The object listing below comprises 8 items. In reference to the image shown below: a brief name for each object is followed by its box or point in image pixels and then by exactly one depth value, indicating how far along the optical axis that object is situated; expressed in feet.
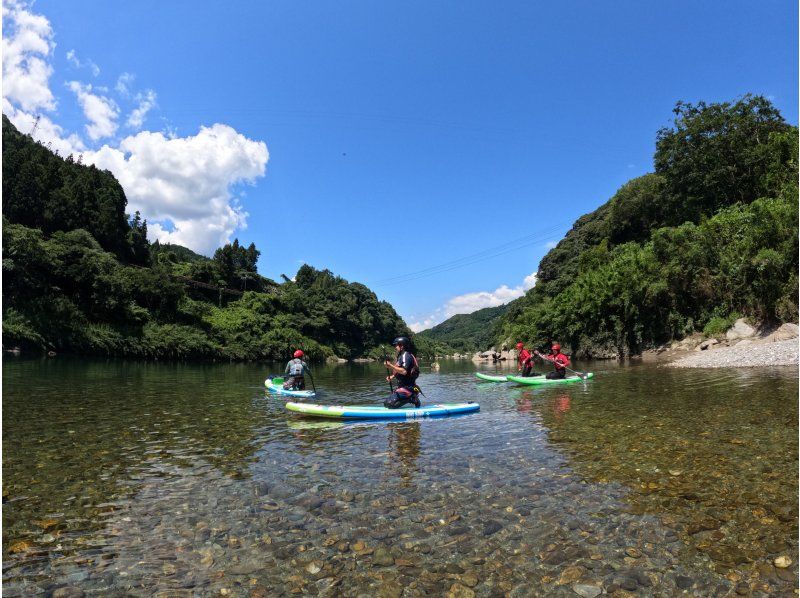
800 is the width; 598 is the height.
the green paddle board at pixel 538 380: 71.35
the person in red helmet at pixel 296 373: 64.08
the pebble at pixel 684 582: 13.53
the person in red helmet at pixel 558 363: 73.41
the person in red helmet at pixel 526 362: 79.10
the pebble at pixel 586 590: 13.39
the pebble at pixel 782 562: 14.38
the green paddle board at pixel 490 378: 79.87
